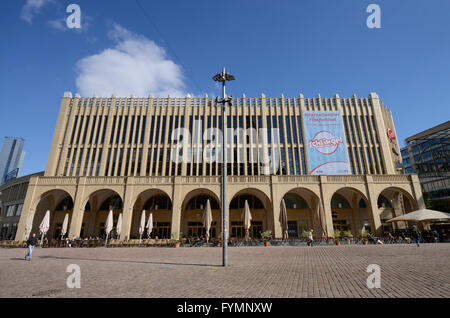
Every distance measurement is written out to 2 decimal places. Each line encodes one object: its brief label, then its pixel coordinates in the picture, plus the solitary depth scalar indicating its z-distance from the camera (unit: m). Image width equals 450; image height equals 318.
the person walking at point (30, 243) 12.09
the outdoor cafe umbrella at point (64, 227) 21.26
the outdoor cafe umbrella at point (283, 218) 20.20
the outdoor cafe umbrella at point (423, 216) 18.89
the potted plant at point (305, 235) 21.13
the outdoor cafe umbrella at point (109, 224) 20.03
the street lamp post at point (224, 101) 10.73
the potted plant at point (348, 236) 20.52
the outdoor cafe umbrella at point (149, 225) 22.19
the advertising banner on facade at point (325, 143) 31.27
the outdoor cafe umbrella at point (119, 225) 21.52
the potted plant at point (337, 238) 19.71
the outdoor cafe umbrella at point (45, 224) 18.72
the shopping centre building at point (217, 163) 25.62
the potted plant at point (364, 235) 20.46
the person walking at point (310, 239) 19.66
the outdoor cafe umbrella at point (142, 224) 21.72
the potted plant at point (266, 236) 21.44
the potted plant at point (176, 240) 20.65
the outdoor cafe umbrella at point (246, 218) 20.53
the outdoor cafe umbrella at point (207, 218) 20.80
